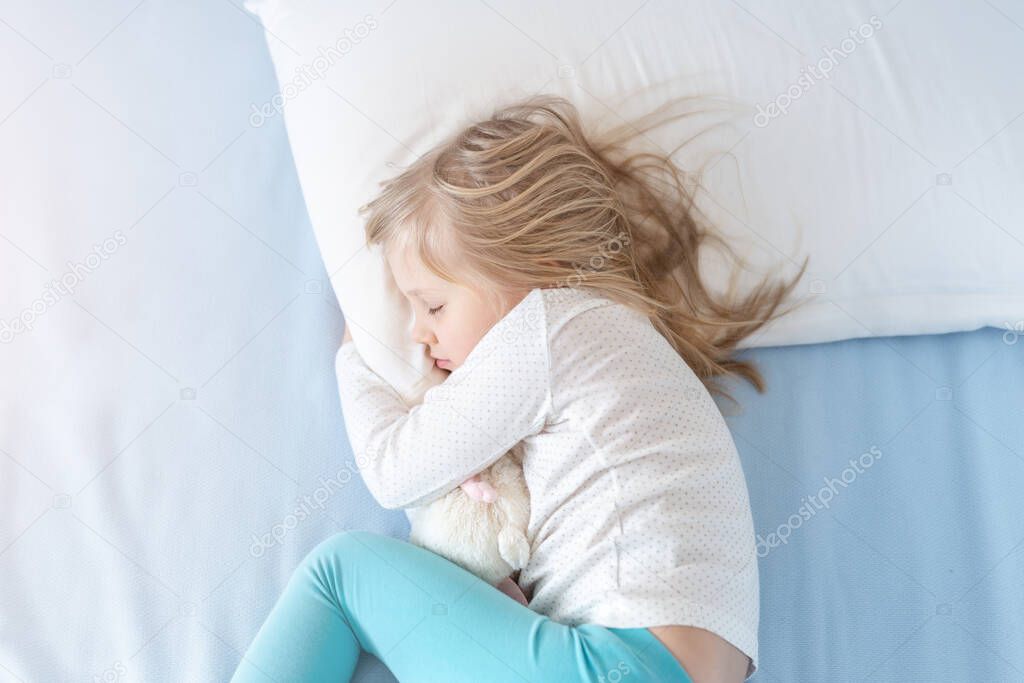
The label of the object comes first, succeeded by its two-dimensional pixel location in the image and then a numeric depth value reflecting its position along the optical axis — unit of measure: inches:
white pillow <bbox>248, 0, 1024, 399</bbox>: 45.2
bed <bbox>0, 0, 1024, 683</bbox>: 41.3
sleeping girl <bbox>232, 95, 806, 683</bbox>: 36.3
